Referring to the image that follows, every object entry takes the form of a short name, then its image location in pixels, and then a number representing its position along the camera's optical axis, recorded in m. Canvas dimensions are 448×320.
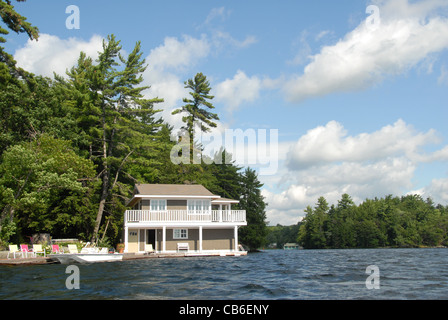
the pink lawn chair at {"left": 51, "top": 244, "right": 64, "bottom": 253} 23.47
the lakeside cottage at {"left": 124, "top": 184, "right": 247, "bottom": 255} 30.00
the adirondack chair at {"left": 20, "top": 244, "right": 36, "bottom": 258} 22.74
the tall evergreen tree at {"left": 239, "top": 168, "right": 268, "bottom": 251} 55.44
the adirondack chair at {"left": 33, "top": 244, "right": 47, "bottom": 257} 23.47
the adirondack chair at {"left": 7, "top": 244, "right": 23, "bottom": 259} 22.19
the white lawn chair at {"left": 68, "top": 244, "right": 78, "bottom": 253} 23.22
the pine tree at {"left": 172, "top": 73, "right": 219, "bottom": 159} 50.59
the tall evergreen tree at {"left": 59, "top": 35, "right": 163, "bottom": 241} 35.66
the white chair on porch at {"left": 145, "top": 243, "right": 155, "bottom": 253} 29.05
